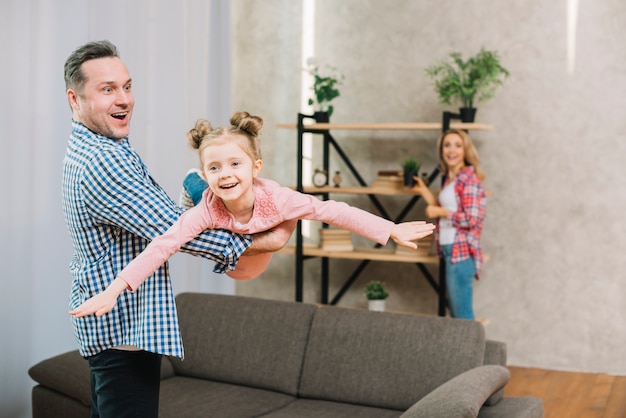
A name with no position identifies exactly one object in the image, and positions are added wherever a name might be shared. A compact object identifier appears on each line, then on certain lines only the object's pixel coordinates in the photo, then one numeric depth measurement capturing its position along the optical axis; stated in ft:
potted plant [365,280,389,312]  18.08
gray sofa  11.00
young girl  5.92
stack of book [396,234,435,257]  17.38
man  6.27
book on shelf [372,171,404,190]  17.69
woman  16.16
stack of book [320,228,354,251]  18.31
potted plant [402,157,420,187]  17.28
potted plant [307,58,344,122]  18.24
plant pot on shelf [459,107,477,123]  16.88
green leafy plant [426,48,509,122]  16.79
